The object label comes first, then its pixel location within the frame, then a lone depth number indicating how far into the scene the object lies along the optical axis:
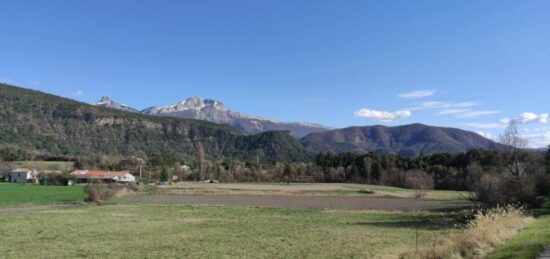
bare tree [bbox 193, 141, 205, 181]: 191.12
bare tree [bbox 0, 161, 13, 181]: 175.75
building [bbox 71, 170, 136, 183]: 167.12
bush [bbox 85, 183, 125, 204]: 77.31
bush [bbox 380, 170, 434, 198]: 142.62
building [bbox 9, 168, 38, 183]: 171.16
